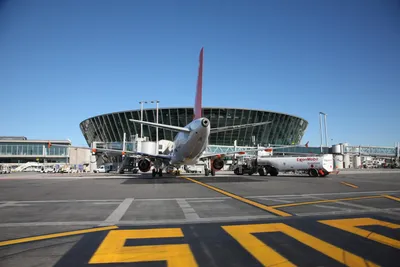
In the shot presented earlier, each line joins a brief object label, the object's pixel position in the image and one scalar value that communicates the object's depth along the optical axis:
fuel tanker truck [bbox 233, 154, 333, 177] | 39.09
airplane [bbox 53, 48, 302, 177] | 27.05
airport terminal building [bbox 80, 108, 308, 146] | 99.19
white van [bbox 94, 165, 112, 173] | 75.12
